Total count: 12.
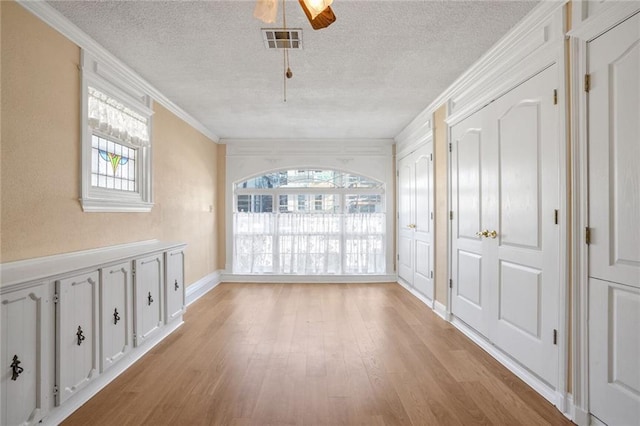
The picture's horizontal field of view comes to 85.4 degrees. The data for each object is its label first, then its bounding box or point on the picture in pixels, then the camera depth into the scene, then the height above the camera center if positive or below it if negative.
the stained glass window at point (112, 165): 3.07 +0.47
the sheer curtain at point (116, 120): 2.96 +0.89
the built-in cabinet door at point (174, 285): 3.56 -0.77
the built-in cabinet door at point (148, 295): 2.96 -0.75
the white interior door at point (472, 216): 3.14 -0.03
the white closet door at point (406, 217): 5.50 -0.07
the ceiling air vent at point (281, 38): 2.68 +1.41
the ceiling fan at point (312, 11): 1.38 +0.83
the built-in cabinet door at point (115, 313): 2.49 -0.76
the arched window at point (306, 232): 6.40 -0.35
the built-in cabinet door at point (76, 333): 2.05 -0.76
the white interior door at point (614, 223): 1.74 -0.06
